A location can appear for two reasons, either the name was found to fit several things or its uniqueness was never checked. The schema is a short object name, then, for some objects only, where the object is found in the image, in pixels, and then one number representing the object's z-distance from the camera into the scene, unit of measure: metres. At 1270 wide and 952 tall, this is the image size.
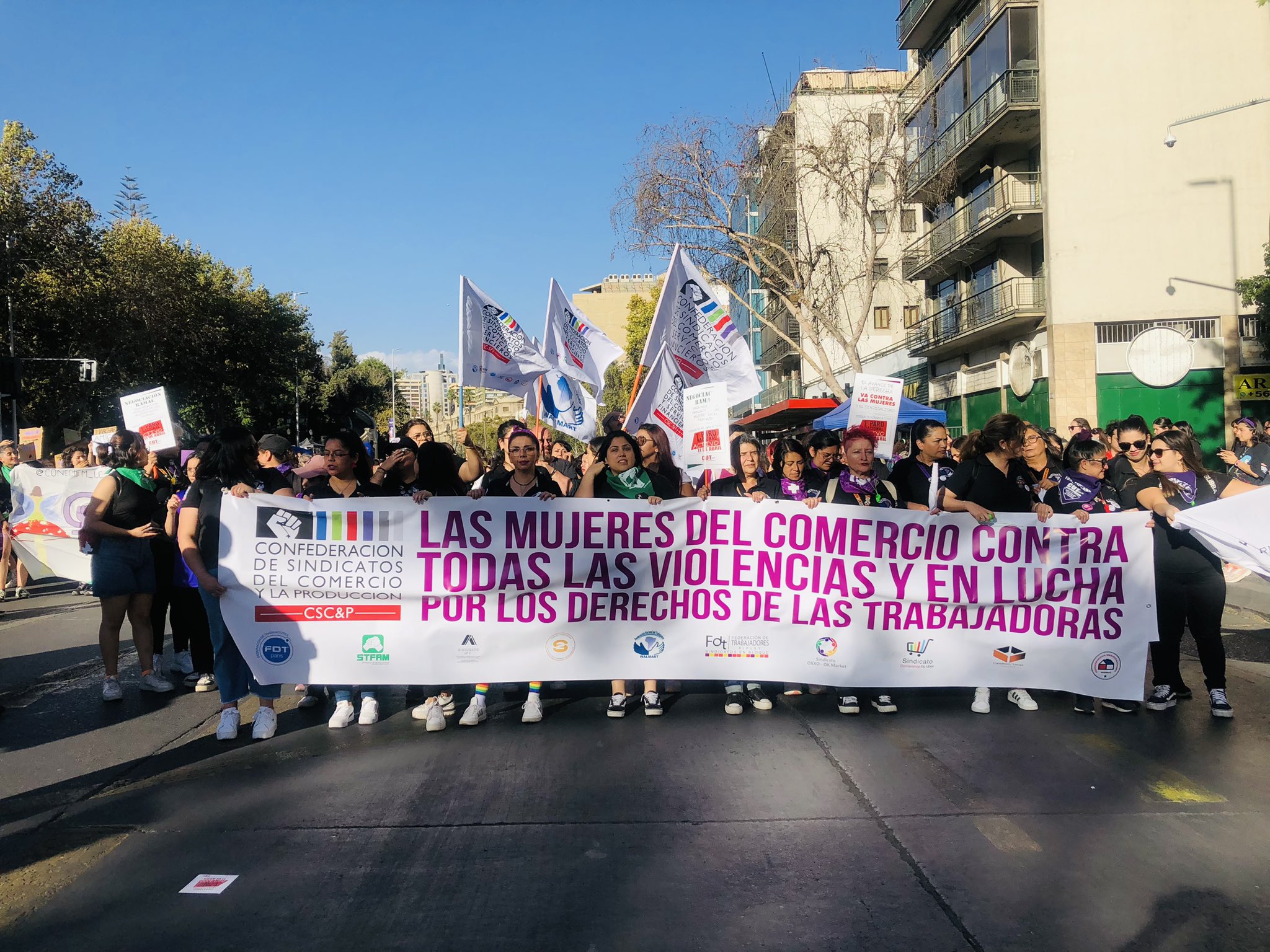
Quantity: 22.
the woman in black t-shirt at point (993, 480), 6.21
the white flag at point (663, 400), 8.52
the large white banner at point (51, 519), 11.09
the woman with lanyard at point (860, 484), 6.45
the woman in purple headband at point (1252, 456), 12.02
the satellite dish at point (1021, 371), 27.31
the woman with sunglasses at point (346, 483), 6.05
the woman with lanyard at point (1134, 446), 6.88
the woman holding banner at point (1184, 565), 5.87
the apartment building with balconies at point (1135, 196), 25.48
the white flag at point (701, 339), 8.85
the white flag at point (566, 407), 10.75
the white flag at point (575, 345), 10.62
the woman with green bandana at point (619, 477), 6.27
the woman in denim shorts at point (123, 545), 6.43
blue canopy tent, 19.36
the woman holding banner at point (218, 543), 5.80
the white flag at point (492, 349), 9.53
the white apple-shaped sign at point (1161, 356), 25.17
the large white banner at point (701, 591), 5.96
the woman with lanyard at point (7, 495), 11.92
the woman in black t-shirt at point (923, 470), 6.52
